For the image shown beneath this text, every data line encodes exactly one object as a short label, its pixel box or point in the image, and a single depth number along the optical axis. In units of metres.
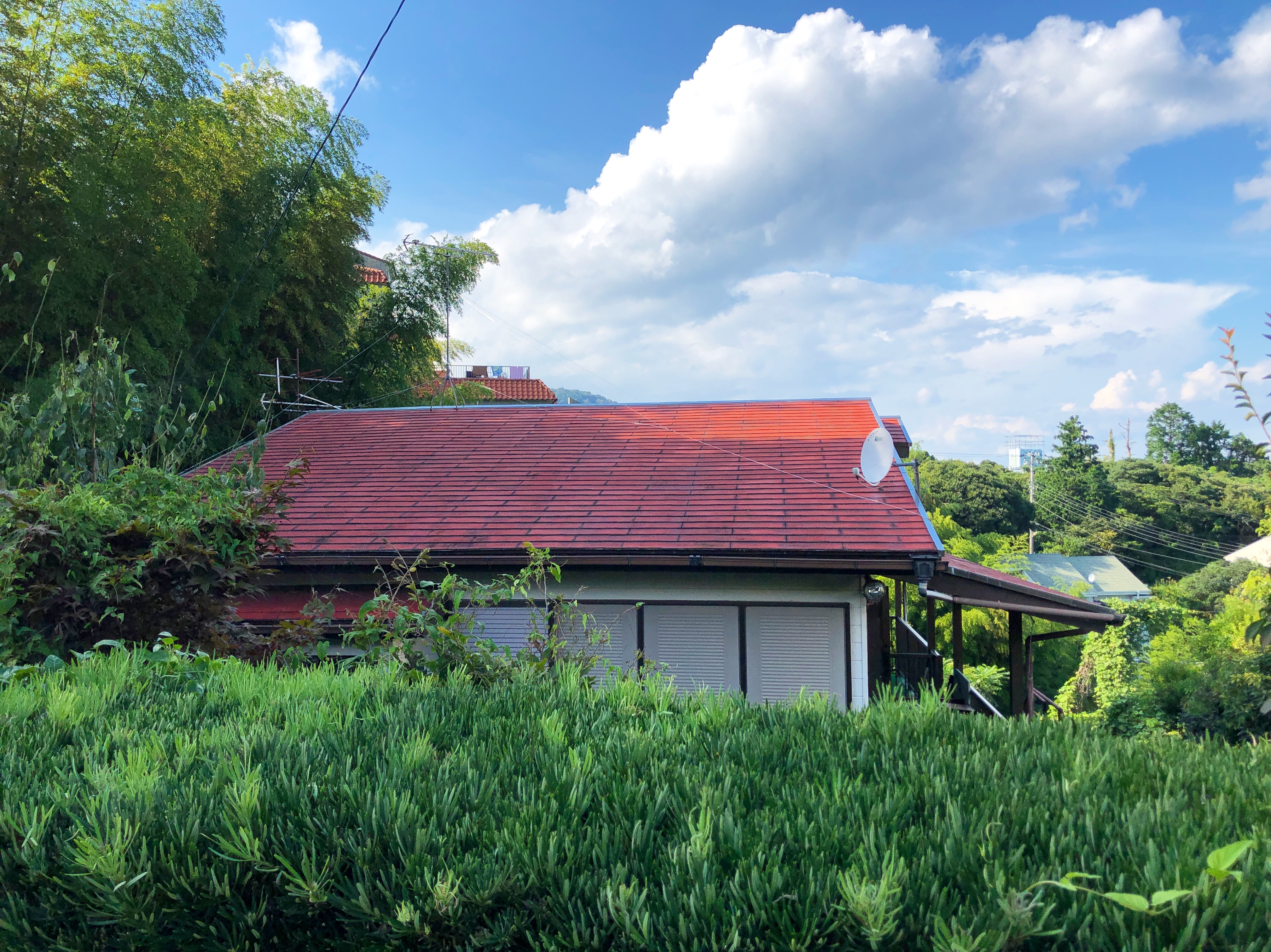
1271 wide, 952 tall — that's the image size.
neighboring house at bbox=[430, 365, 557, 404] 32.64
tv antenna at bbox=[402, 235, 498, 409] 15.90
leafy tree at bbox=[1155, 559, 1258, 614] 31.22
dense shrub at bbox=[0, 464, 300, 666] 3.95
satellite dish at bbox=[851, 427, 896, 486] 7.54
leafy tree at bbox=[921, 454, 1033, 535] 42.72
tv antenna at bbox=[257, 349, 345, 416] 11.89
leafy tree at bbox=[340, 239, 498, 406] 15.68
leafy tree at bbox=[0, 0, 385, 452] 9.07
